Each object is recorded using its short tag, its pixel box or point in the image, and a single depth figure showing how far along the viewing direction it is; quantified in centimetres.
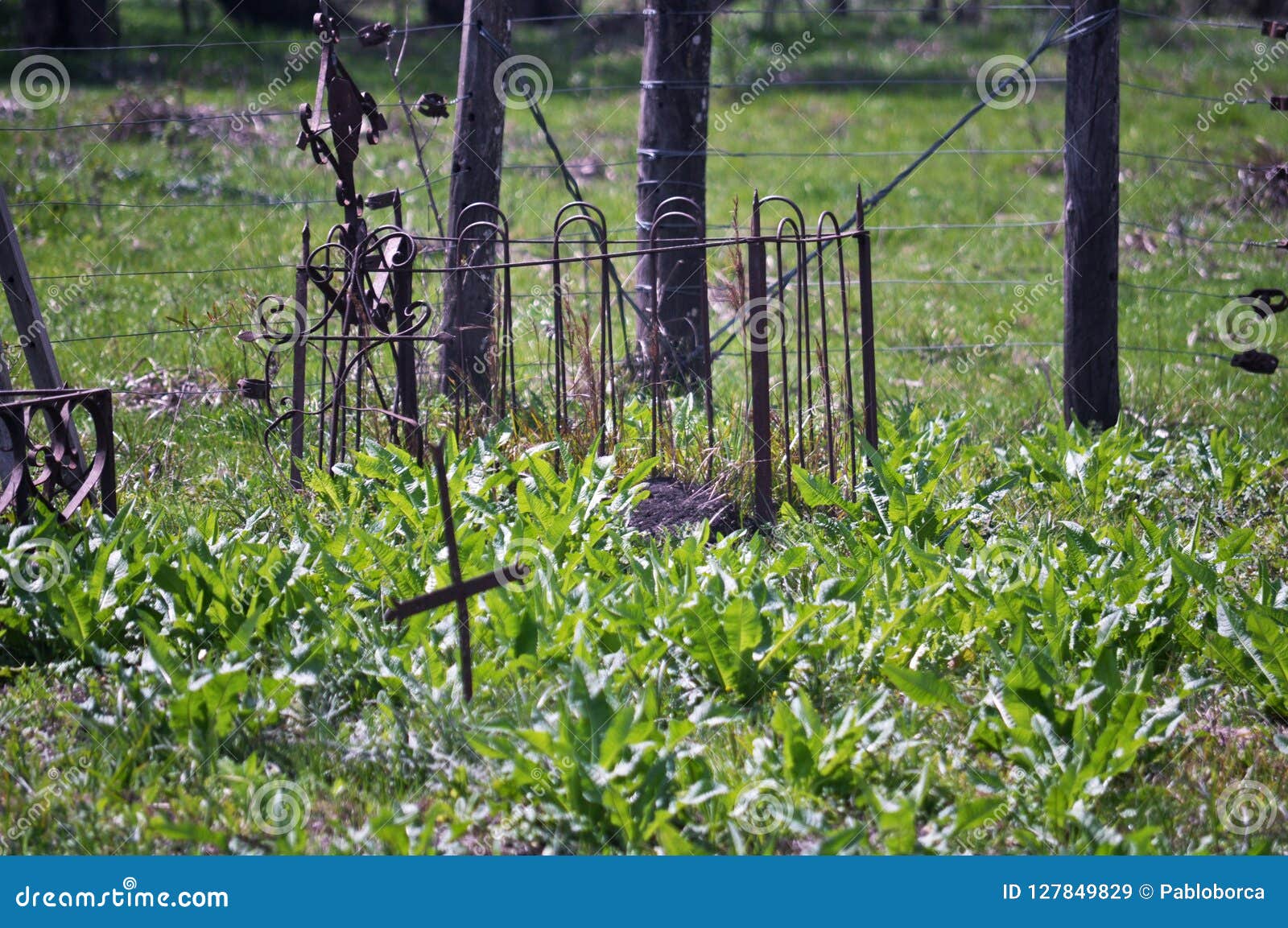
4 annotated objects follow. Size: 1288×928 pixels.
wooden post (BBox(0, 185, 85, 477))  816
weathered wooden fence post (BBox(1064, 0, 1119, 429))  967
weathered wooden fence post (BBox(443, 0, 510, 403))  987
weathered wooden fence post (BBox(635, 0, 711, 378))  1025
